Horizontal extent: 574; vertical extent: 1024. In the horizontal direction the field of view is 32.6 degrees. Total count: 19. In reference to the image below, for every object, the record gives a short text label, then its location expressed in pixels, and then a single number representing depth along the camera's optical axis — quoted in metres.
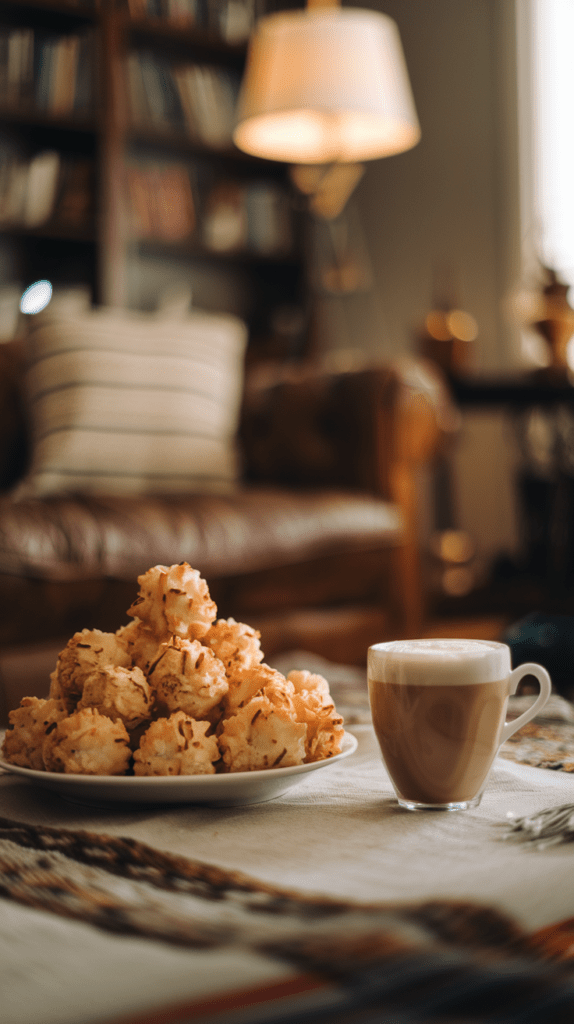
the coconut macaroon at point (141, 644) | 0.61
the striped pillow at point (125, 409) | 2.17
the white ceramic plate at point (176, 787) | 0.55
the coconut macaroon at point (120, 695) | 0.58
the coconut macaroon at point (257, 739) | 0.56
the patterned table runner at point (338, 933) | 0.36
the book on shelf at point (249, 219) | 3.72
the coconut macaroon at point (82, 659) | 0.60
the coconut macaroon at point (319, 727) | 0.59
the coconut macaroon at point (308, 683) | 0.64
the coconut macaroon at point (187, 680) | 0.58
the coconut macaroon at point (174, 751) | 0.56
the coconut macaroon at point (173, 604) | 0.61
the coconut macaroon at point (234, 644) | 0.62
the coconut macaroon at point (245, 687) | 0.59
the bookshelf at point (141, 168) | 3.29
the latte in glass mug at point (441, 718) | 0.57
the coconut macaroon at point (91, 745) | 0.56
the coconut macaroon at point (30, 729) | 0.59
